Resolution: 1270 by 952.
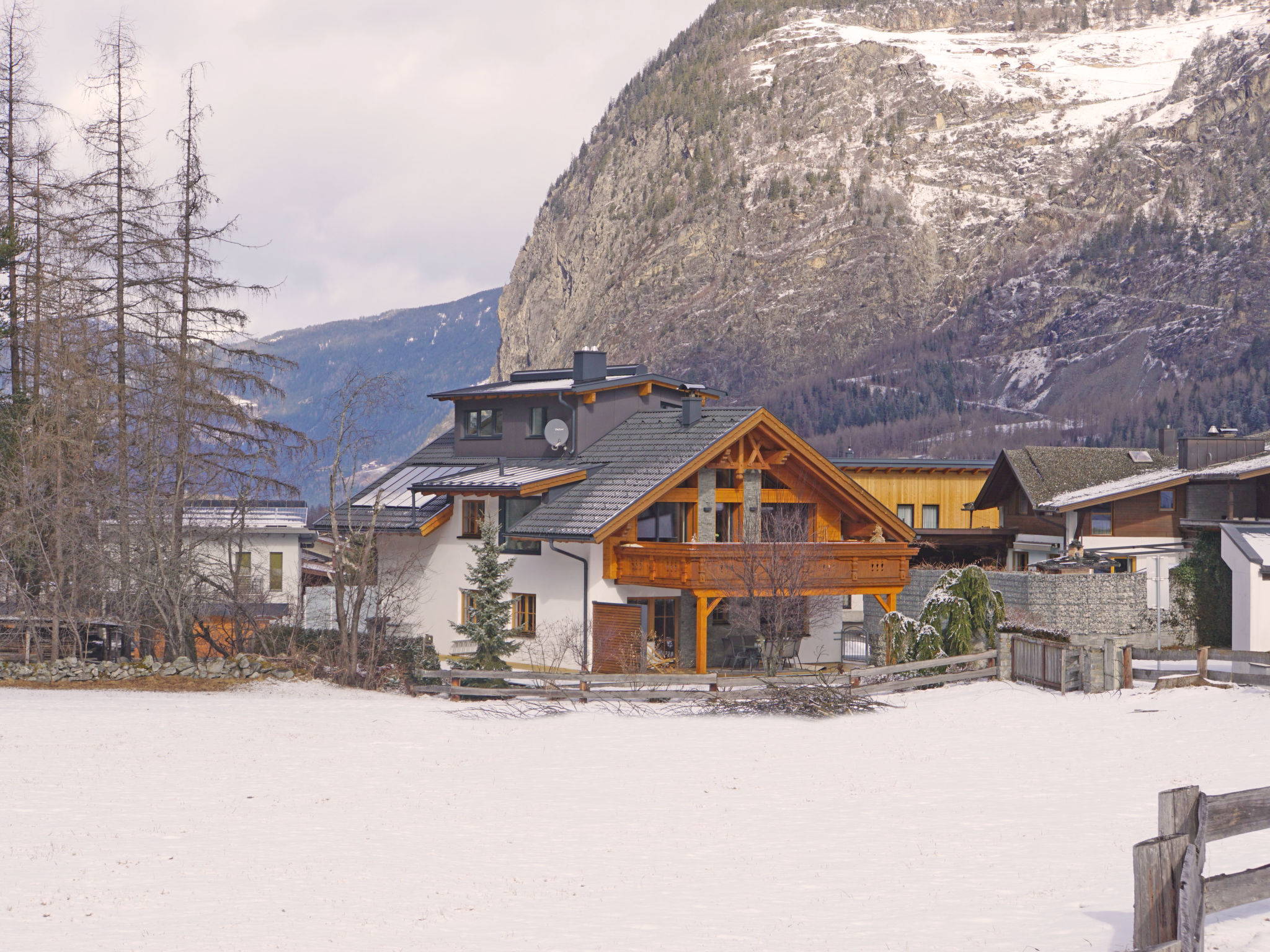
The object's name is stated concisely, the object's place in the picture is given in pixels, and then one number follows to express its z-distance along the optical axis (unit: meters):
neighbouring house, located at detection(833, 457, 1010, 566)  62.44
